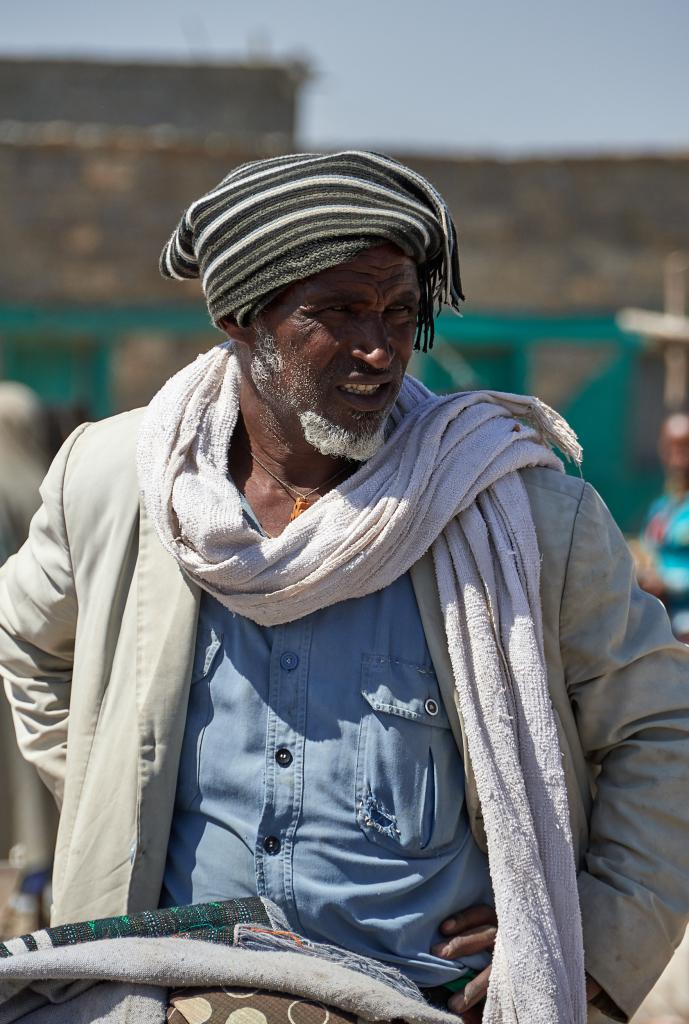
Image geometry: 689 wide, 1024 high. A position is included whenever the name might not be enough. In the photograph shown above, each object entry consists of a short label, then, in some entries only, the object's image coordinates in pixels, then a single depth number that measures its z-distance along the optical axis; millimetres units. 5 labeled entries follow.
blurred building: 24187
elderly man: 4211
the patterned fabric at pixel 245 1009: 3773
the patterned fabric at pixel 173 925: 4039
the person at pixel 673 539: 12187
